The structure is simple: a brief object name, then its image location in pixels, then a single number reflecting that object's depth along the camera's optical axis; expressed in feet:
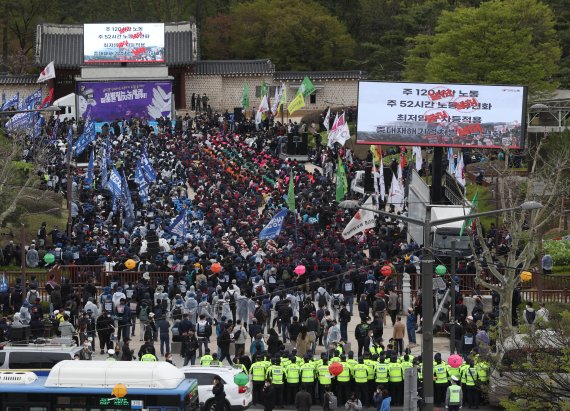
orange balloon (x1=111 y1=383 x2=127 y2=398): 90.12
